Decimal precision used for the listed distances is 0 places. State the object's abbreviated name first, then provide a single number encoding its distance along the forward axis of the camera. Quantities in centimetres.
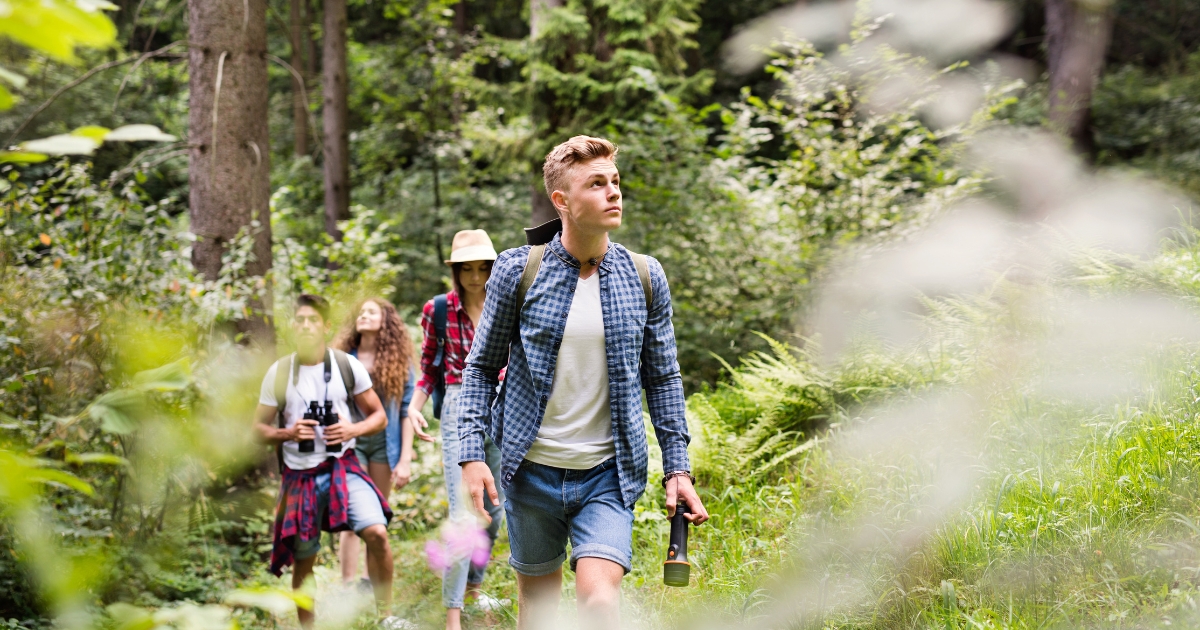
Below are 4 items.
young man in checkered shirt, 300
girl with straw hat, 480
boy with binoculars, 477
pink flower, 465
